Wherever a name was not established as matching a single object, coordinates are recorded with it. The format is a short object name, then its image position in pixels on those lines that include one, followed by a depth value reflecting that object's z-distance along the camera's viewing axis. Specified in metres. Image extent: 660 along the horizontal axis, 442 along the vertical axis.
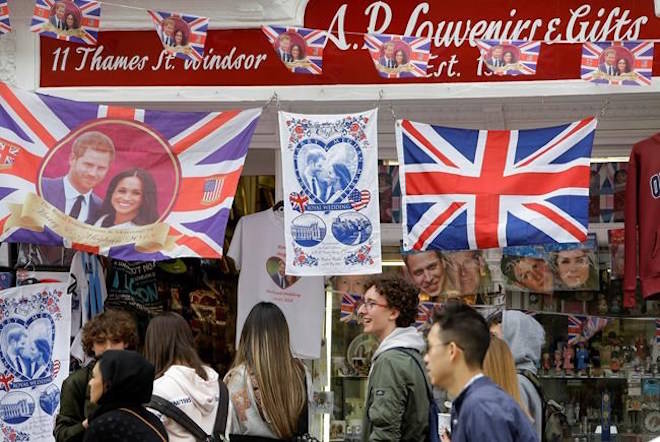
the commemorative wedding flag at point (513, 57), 11.81
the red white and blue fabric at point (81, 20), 11.81
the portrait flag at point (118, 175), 12.08
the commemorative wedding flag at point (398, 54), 11.90
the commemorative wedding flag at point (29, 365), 13.14
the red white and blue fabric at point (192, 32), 11.97
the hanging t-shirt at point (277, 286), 13.62
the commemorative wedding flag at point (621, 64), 11.69
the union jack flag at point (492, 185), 11.98
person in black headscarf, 7.94
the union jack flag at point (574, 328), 14.36
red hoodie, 12.53
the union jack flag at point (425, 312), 14.06
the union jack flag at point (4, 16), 12.05
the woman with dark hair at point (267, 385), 10.91
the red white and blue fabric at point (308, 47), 12.07
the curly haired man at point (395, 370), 9.79
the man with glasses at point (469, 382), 7.12
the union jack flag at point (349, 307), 14.20
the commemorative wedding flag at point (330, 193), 12.11
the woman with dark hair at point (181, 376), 9.78
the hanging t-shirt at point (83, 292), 13.64
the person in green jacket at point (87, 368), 10.63
